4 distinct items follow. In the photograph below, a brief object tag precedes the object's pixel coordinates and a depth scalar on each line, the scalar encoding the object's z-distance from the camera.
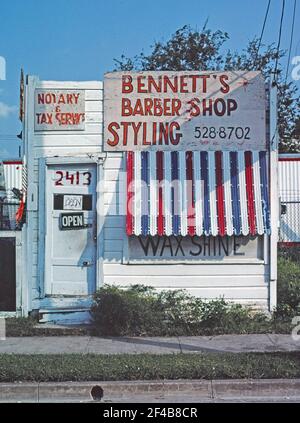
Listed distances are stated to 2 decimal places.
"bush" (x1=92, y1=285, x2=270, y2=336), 9.09
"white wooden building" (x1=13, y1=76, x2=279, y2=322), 9.84
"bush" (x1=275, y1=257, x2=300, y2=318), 9.86
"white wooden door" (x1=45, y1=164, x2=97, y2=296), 9.84
